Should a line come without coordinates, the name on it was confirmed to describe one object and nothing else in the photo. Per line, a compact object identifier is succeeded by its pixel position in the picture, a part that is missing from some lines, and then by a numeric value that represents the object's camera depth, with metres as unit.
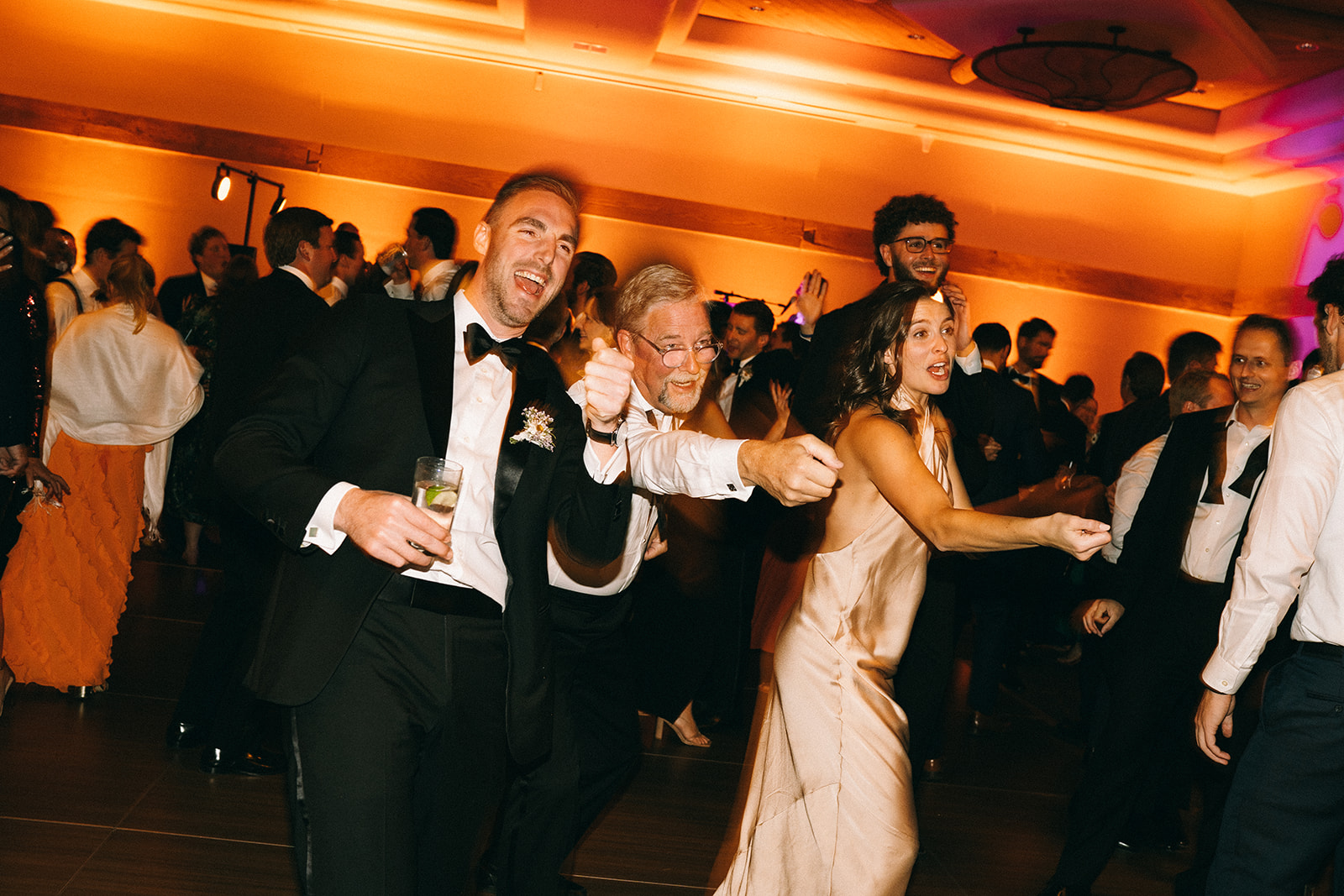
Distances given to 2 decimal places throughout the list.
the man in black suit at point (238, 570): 3.50
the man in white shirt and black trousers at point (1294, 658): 2.19
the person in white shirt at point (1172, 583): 3.20
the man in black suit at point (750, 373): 4.98
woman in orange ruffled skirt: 3.94
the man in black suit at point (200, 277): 6.19
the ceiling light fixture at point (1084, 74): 6.28
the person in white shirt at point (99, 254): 4.77
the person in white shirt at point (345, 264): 5.49
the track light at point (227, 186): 7.63
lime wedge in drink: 1.64
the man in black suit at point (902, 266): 3.29
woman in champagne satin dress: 2.27
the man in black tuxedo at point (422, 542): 1.73
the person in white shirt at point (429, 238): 5.30
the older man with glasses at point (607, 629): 2.47
